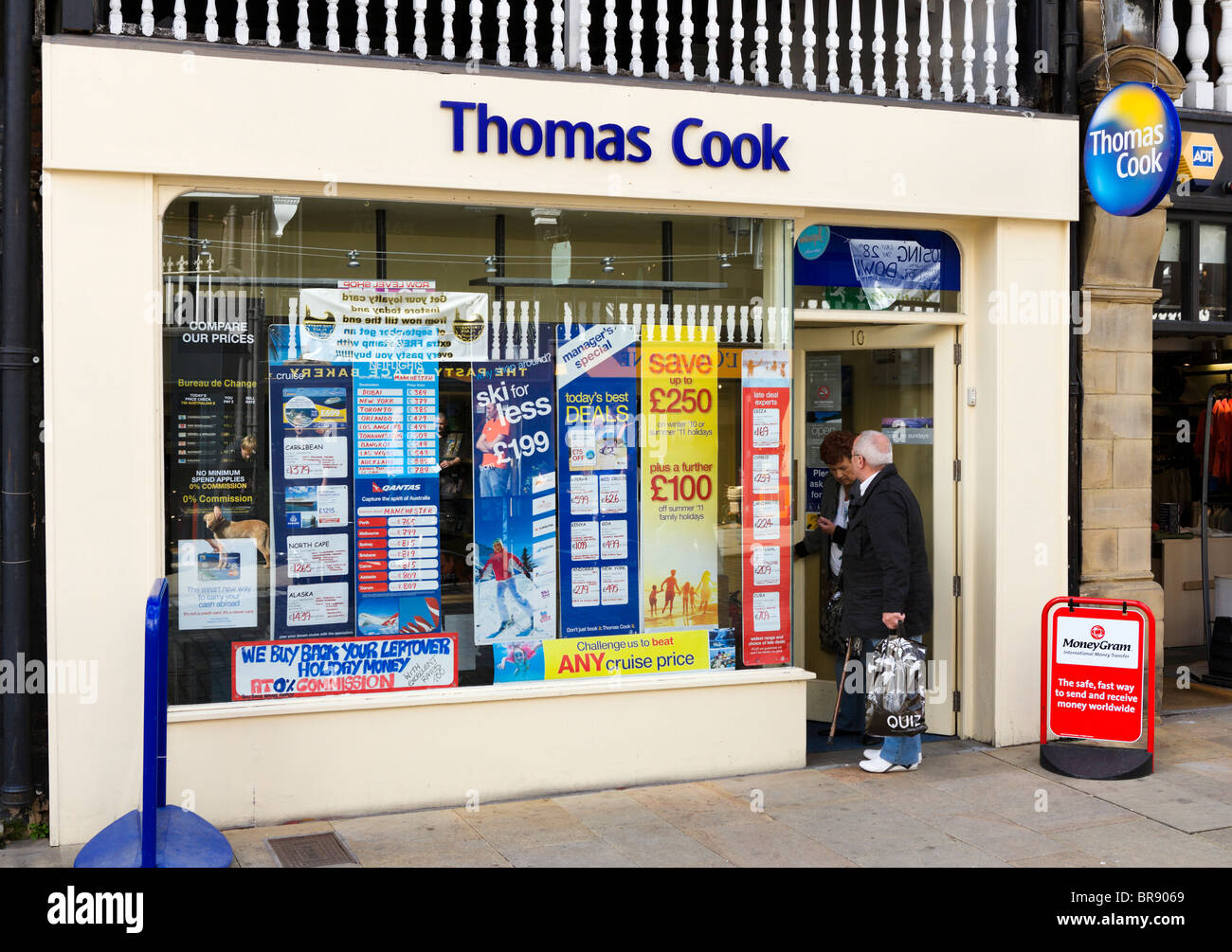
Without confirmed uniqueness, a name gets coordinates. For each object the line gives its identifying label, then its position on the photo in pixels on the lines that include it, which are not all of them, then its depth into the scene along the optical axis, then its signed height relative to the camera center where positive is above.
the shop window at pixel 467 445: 6.43 +0.08
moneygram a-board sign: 7.01 -1.22
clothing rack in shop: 9.57 -0.82
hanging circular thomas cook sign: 6.97 +1.80
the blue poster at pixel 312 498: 6.56 -0.20
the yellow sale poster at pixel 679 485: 7.29 -0.15
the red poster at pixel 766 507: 7.45 -0.29
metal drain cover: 5.73 -1.85
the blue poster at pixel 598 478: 7.12 -0.11
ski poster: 6.96 -0.23
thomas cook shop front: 6.07 +0.28
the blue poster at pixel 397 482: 6.70 -0.12
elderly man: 7.14 -0.59
